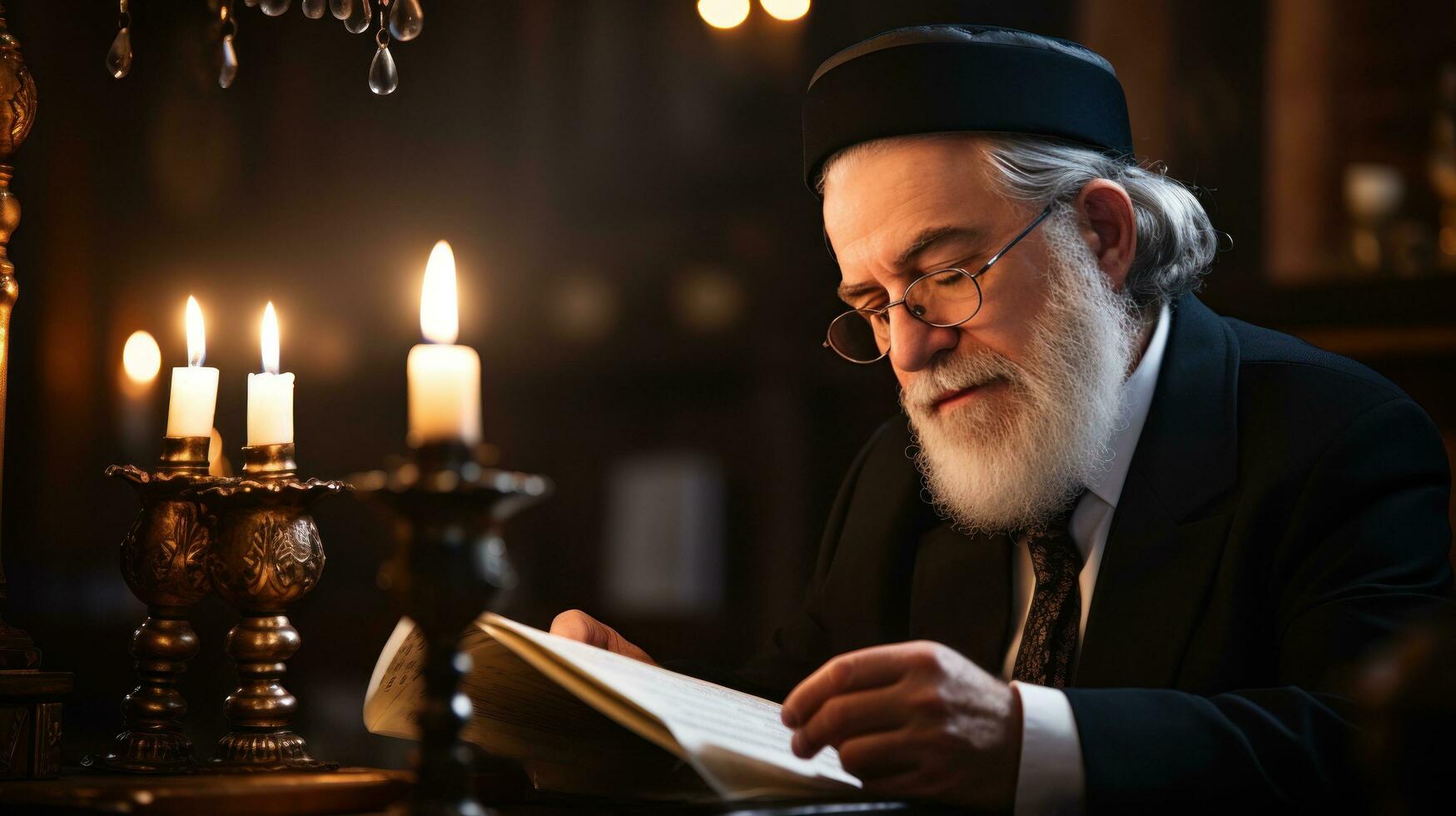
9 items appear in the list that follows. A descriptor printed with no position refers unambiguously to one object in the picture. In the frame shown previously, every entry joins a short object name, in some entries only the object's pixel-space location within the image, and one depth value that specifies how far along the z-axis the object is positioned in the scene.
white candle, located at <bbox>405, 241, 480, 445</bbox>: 0.71
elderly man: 1.11
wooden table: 0.91
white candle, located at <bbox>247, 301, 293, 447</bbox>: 1.31
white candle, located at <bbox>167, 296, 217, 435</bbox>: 1.36
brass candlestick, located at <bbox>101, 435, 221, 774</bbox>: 1.29
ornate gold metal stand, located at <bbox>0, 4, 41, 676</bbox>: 1.39
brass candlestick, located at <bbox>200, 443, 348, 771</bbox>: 1.26
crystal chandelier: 1.41
